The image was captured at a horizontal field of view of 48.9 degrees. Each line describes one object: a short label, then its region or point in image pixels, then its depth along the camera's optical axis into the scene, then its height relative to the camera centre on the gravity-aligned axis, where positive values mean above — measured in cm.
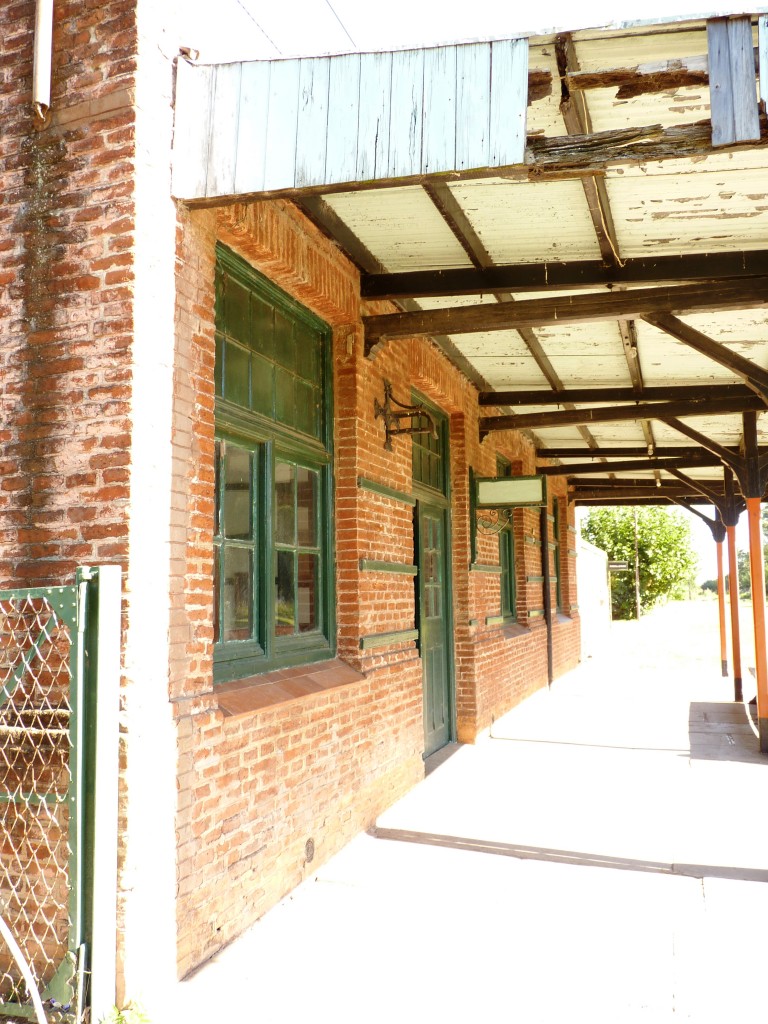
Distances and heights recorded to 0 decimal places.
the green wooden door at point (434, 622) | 772 -42
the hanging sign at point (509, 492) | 892 +90
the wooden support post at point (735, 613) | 1184 -57
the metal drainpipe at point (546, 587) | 1340 -17
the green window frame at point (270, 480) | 435 +58
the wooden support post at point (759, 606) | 813 -33
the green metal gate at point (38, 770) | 305 -73
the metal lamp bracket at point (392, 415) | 623 +122
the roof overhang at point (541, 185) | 327 +199
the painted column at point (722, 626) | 1477 -93
